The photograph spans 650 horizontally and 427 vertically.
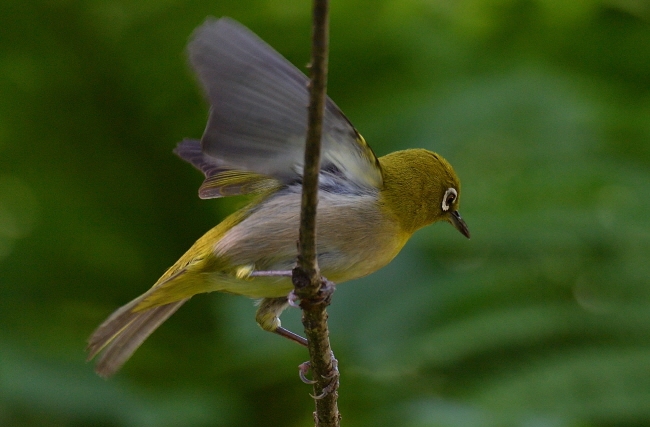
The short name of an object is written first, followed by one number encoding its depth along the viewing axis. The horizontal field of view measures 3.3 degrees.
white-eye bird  3.05
